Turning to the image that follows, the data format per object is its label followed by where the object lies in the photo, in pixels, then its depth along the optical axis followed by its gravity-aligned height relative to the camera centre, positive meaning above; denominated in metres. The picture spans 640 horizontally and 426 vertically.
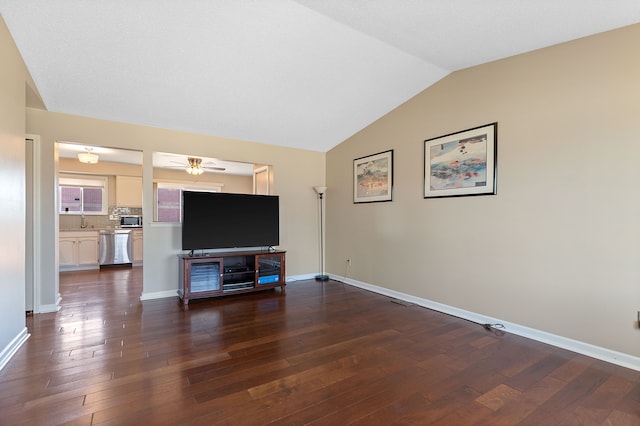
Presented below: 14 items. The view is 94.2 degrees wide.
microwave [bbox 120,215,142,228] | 6.93 -0.26
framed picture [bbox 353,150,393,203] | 4.38 +0.52
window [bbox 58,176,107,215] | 6.73 +0.34
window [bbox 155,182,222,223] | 7.60 +0.33
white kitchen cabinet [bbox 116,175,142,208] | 6.97 +0.46
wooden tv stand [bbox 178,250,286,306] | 3.99 -0.91
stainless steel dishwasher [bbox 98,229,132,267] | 6.46 -0.82
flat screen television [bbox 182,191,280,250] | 4.15 -0.15
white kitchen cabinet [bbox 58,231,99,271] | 6.12 -0.84
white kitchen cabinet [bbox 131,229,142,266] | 6.83 -0.79
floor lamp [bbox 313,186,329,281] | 5.58 -0.47
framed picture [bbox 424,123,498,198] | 3.16 +0.56
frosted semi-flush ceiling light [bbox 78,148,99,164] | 5.09 +0.91
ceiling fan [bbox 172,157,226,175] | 5.27 +0.89
